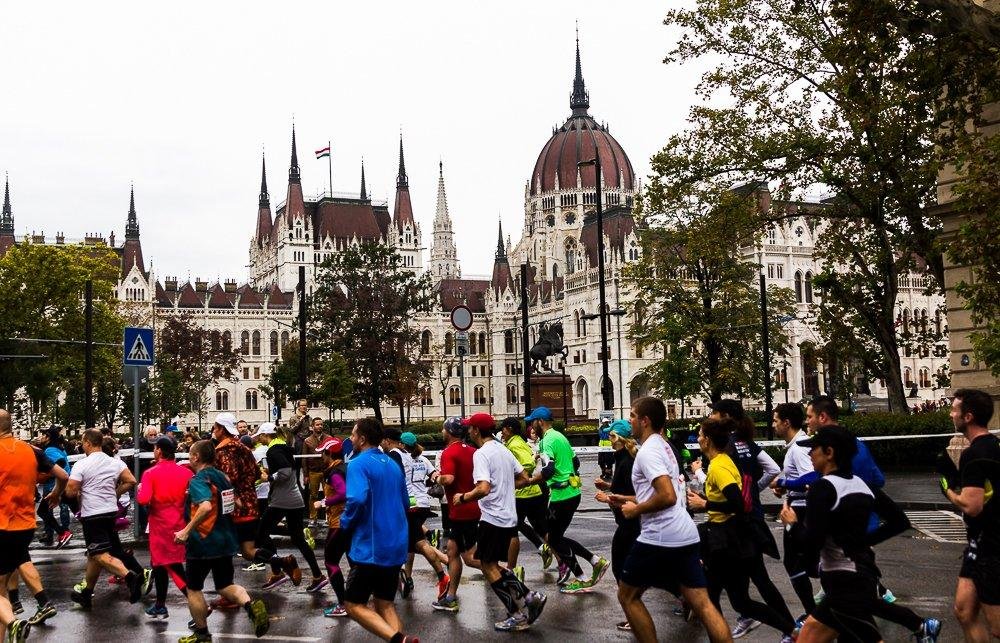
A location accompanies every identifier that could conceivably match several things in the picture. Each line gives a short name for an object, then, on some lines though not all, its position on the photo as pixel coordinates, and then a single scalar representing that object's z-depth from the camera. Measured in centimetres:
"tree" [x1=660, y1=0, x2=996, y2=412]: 2422
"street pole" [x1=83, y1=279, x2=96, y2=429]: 3106
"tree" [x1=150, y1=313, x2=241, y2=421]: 7212
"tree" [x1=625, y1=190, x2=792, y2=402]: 4947
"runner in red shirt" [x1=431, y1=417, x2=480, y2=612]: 1017
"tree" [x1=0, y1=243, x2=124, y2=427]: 5462
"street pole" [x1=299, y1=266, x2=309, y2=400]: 2661
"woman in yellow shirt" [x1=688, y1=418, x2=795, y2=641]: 790
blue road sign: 1600
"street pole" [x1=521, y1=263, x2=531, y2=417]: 2994
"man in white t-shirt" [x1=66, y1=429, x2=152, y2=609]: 1063
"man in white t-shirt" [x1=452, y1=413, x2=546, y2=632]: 918
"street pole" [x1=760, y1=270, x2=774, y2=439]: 3840
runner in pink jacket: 948
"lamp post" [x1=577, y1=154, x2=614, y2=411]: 2716
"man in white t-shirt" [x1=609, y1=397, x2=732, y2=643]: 701
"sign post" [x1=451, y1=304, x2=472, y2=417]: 2877
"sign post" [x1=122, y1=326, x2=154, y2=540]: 1598
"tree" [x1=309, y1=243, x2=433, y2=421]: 6197
